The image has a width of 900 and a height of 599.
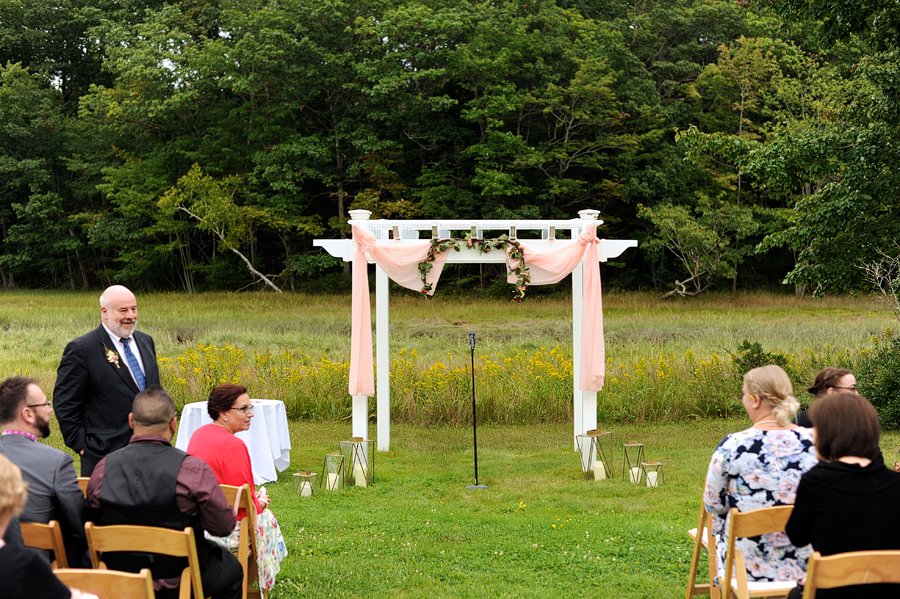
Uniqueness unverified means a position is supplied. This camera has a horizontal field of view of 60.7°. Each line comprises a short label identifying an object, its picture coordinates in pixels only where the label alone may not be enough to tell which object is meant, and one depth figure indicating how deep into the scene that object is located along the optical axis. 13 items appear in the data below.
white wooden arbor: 9.16
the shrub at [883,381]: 9.86
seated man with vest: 3.39
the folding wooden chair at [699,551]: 3.98
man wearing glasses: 3.38
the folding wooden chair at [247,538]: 3.96
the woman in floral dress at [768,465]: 3.63
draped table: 7.79
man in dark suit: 4.71
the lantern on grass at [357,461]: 8.10
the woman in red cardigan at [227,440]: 4.33
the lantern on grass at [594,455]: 8.16
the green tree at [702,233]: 29.06
